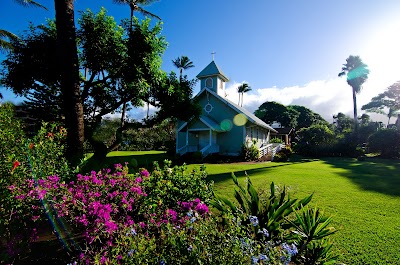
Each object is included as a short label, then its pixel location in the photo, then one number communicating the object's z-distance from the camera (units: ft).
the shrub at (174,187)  13.03
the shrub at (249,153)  70.59
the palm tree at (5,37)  57.09
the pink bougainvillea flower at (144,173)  15.06
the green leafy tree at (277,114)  205.67
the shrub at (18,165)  10.56
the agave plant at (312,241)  10.23
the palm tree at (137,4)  66.03
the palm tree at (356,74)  126.00
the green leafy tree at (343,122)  210.01
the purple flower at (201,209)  11.63
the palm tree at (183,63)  154.13
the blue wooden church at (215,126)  74.08
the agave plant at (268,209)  11.52
